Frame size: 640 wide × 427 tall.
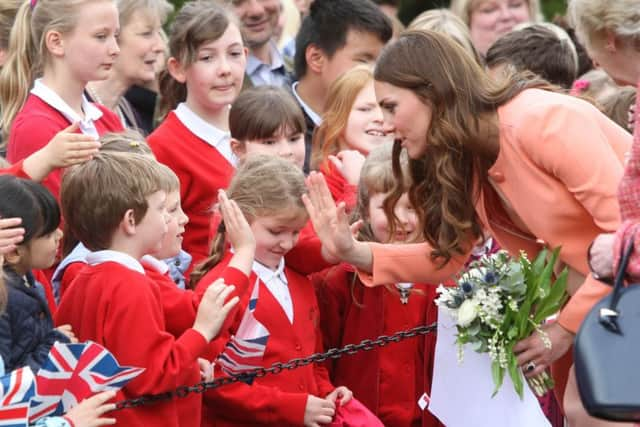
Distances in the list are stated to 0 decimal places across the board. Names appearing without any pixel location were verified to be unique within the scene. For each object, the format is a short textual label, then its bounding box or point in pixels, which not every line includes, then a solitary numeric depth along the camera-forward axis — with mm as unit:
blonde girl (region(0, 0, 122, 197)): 12039
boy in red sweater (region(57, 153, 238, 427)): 9656
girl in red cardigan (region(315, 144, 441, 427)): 12445
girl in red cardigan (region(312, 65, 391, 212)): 14570
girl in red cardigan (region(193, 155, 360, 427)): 11031
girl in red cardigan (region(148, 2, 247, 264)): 13187
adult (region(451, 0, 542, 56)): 18859
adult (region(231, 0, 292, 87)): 16828
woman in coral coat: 9687
